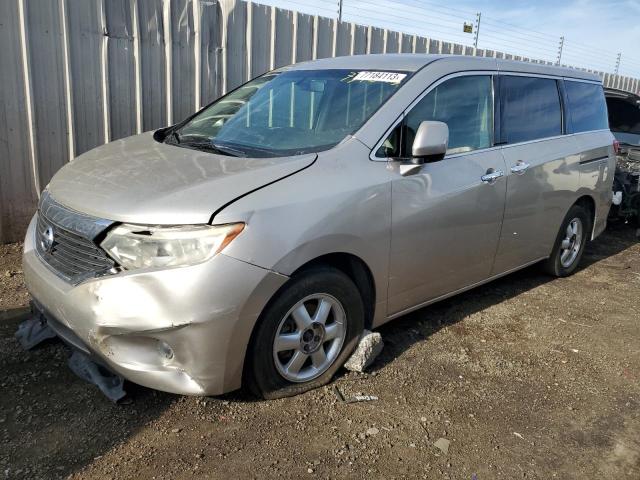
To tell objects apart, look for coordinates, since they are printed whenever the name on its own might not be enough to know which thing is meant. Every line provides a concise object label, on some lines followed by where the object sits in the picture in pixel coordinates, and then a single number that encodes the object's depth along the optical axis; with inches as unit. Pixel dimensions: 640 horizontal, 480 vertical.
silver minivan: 100.5
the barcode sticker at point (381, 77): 138.3
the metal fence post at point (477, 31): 417.7
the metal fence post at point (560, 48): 533.5
